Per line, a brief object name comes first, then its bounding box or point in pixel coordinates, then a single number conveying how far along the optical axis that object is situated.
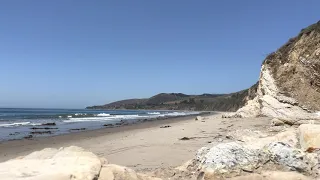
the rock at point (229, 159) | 4.48
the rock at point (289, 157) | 4.42
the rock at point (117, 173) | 3.76
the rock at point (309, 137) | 4.60
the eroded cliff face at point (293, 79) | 12.80
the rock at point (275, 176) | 4.28
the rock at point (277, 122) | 9.10
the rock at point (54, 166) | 3.34
